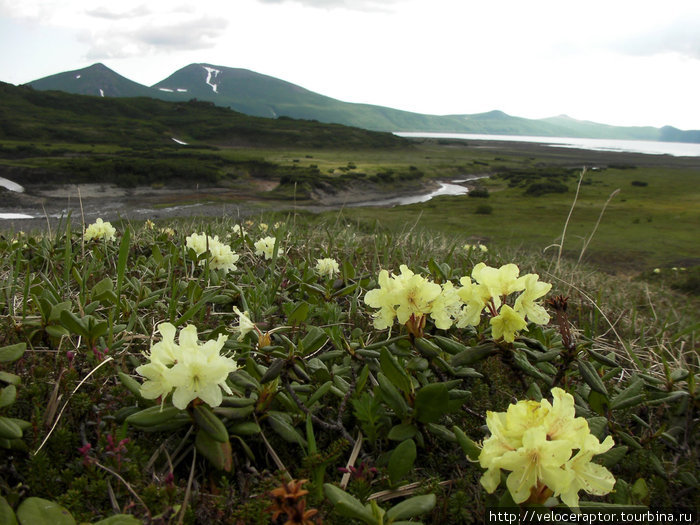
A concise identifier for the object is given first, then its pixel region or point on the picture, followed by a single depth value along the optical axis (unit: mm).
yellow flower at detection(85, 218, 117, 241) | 964
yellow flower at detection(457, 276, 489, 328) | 457
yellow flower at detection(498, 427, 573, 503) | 305
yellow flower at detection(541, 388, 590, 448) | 317
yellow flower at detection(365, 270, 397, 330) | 461
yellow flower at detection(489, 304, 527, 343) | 421
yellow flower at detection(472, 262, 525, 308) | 446
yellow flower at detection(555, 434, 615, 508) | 317
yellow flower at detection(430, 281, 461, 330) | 463
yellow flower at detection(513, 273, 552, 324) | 443
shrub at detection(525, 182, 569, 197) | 21801
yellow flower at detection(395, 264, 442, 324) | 451
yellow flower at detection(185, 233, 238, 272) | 826
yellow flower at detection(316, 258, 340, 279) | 885
